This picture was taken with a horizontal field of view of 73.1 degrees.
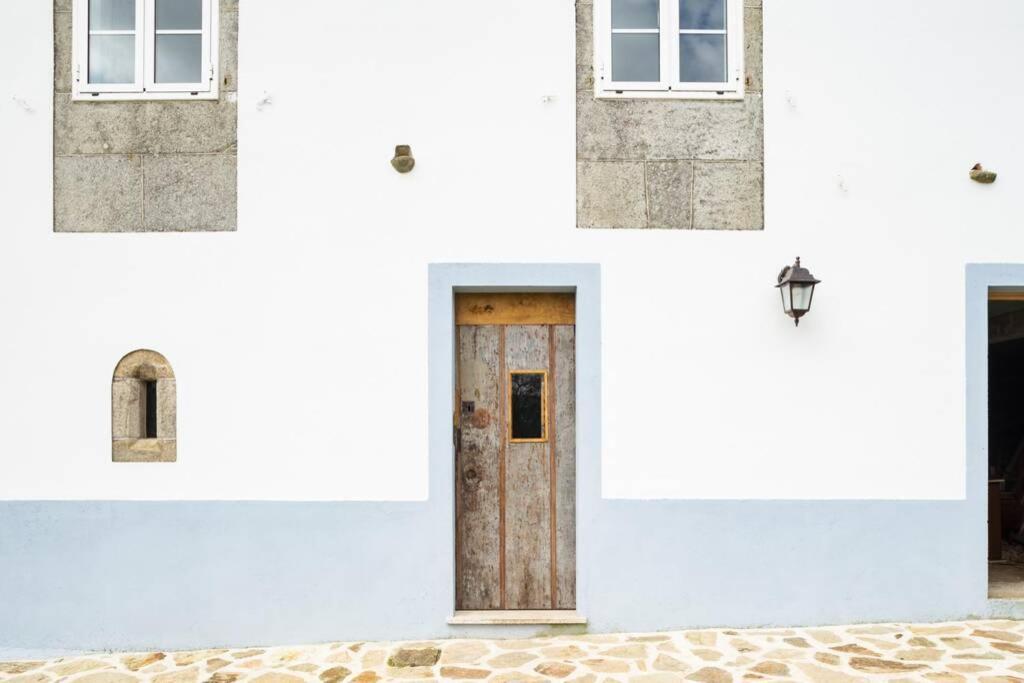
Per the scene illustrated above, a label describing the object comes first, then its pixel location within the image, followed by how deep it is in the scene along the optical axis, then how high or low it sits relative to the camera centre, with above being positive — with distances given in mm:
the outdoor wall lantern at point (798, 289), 4270 +367
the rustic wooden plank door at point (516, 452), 4656 -707
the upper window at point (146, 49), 4488 +1957
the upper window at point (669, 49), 4488 +1972
